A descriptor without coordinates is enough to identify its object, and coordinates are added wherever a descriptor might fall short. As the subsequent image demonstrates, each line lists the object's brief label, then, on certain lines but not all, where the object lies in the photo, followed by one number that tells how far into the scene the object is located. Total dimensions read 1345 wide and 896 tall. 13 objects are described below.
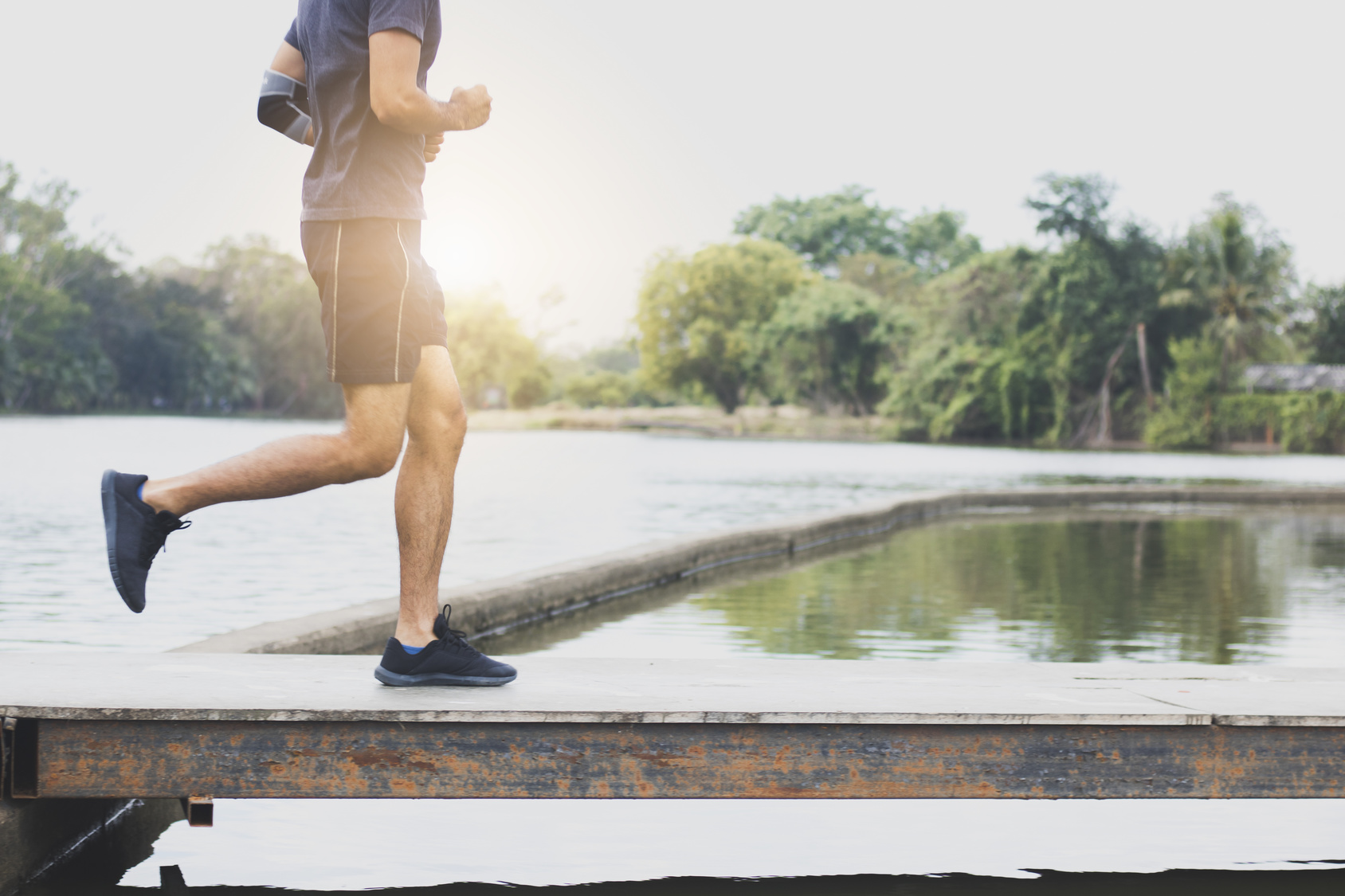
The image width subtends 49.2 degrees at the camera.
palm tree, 53.94
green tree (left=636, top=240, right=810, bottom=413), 77.00
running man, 3.23
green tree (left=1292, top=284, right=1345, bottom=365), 64.06
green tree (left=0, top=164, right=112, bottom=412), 78.06
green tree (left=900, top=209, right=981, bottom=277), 92.25
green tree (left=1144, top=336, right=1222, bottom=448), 52.72
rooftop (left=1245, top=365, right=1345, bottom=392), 55.41
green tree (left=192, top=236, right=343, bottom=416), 96.12
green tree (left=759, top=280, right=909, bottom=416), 66.50
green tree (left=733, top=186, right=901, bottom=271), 91.69
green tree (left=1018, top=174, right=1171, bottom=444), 54.16
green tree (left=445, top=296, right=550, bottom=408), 89.67
